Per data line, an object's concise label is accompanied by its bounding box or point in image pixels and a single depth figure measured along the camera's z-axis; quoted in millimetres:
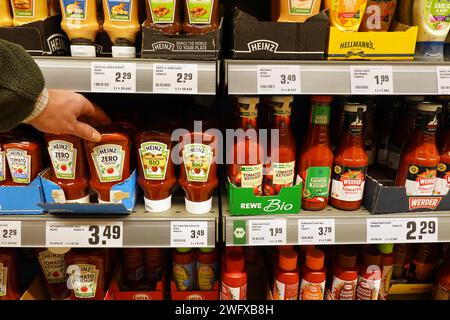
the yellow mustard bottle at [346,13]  1093
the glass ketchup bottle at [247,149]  1108
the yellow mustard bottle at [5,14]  1096
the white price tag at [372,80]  1015
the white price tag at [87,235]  1086
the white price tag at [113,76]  988
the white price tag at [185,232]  1094
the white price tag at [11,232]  1077
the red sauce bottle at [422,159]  1128
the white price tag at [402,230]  1132
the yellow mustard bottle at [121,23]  1086
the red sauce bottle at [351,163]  1138
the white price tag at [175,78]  992
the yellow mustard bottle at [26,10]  1085
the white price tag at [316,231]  1118
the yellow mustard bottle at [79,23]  1087
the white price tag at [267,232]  1100
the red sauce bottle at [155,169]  1104
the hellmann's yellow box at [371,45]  1045
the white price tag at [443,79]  1021
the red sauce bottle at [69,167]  1081
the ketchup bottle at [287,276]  1241
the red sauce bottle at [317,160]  1157
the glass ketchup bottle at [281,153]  1132
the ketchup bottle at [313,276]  1248
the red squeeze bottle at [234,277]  1223
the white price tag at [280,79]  998
